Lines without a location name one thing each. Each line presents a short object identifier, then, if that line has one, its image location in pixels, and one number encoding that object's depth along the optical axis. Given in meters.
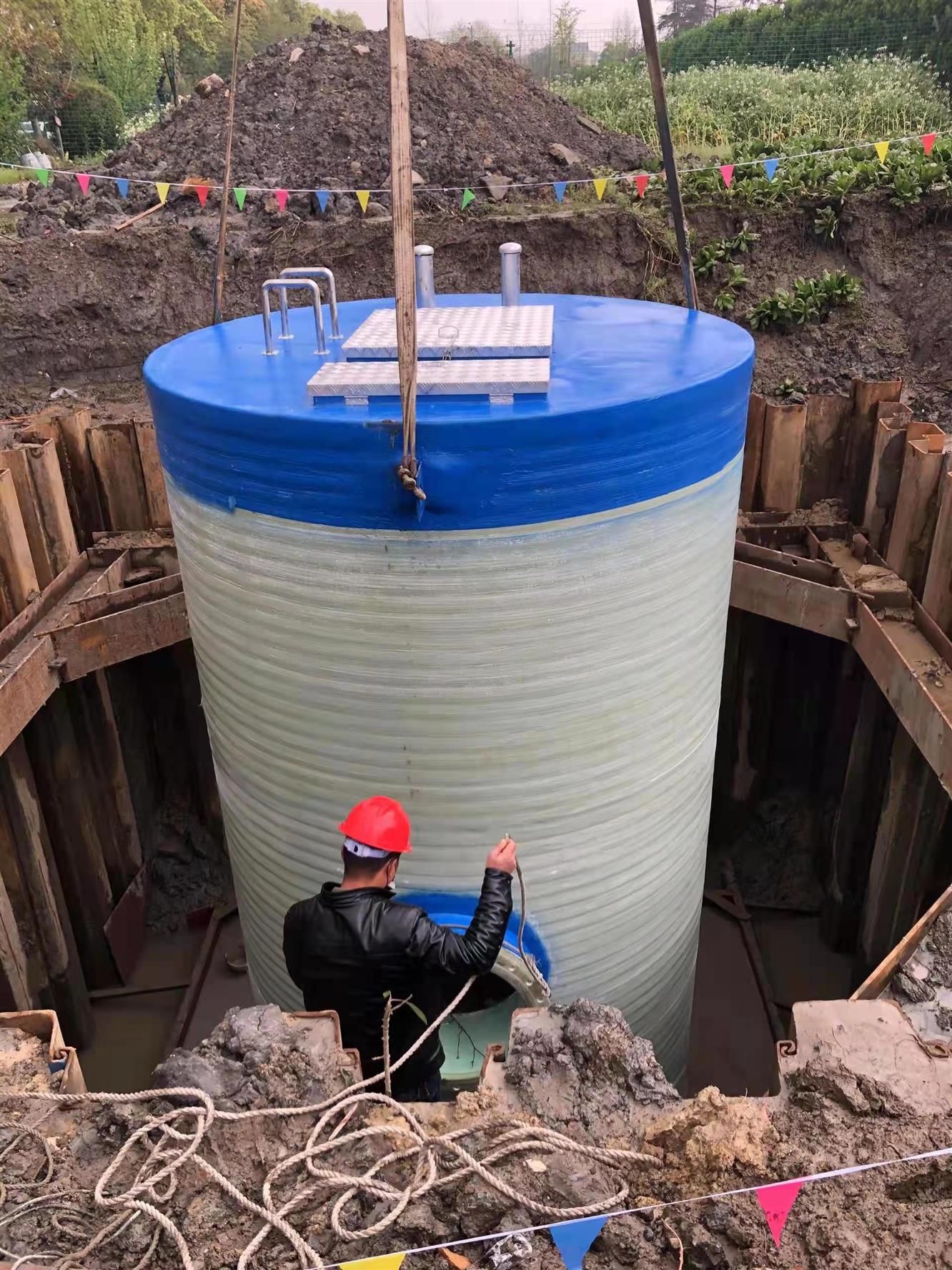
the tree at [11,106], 31.20
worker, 3.38
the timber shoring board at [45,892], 6.27
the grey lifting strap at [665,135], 4.48
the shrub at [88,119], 38.41
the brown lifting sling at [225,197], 4.74
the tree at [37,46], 37.47
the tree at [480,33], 35.42
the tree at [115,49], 40.28
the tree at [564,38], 41.62
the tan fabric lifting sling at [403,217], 2.89
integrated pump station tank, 3.51
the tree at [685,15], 46.53
